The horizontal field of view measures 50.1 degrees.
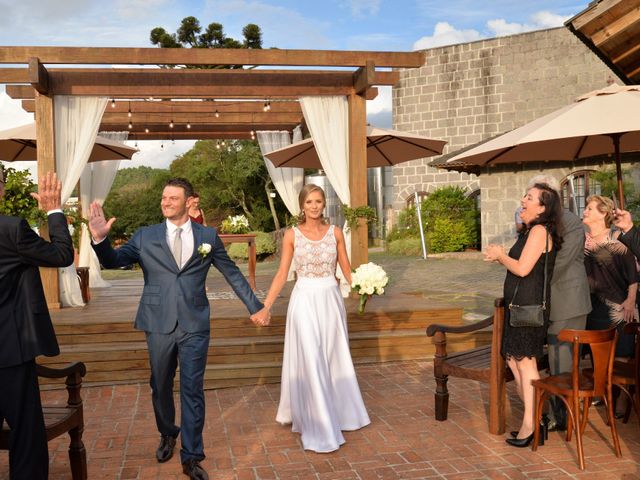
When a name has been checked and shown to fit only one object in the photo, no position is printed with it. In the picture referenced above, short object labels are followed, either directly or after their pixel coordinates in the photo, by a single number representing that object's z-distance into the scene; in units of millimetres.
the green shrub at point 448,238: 21562
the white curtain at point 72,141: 9273
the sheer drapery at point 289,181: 13508
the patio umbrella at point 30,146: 11055
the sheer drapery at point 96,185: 12281
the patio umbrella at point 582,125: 5645
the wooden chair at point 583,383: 4484
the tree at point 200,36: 37094
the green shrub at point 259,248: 24094
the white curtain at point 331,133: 10078
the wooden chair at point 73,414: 4117
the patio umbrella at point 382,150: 11289
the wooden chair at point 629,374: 4840
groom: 4355
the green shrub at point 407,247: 21734
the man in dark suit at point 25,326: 3492
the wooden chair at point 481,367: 5141
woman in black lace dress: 4719
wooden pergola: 8961
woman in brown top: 5633
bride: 5133
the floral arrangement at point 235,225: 11344
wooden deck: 7203
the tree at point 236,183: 30594
